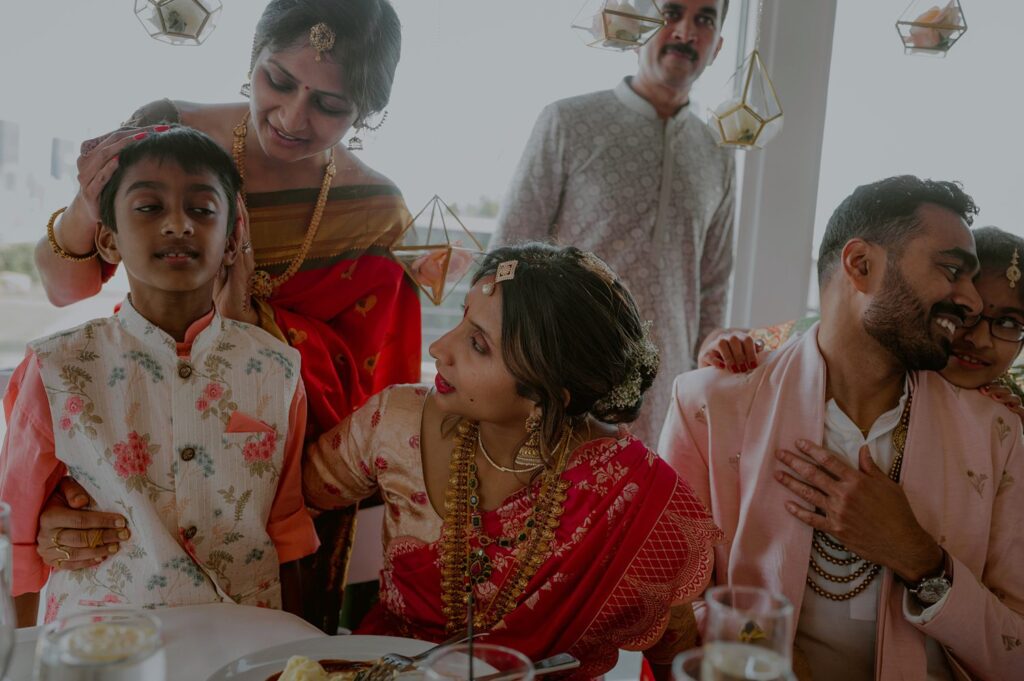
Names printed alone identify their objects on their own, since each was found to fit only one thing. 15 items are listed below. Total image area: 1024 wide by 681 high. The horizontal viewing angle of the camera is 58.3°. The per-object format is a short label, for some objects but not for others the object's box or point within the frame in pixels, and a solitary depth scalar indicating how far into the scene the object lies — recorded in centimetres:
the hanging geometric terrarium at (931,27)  239
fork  127
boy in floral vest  161
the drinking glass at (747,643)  90
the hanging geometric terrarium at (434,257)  195
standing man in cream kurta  301
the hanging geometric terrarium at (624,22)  224
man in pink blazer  185
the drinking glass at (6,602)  92
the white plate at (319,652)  130
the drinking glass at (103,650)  84
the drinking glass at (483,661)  99
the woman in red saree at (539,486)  174
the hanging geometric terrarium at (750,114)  244
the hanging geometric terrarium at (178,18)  184
